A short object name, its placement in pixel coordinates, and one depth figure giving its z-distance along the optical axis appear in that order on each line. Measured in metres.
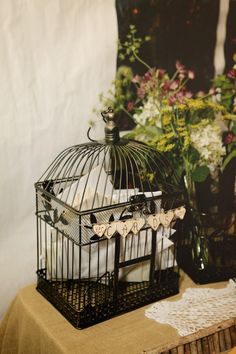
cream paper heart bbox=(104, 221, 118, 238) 1.27
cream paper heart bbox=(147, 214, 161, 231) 1.34
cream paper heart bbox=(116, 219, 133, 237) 1.28
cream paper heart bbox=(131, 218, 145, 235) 1.31
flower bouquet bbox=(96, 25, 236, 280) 1.55
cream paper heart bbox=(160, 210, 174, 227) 1.36
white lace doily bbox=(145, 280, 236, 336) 1.33
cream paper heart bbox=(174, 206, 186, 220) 1.39
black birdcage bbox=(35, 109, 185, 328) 1.30
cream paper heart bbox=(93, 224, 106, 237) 1.24
